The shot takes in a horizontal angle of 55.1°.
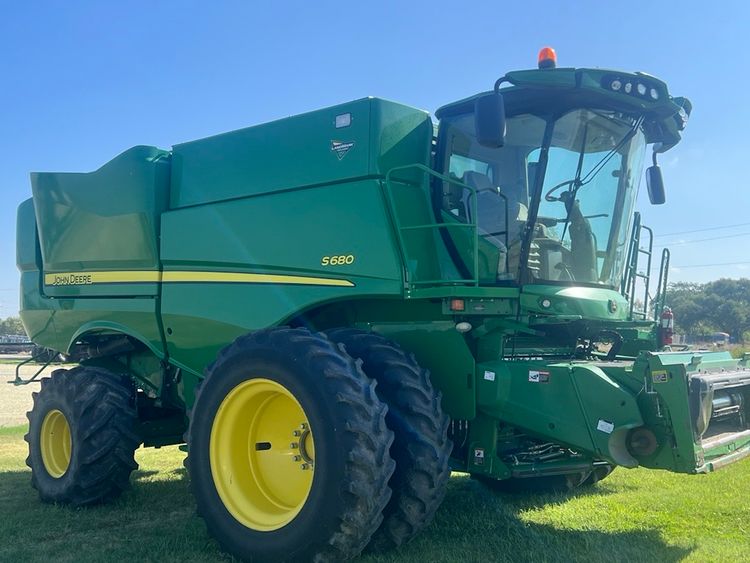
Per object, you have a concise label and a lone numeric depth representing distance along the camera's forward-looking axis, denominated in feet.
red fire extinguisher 19.53
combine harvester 13.33
